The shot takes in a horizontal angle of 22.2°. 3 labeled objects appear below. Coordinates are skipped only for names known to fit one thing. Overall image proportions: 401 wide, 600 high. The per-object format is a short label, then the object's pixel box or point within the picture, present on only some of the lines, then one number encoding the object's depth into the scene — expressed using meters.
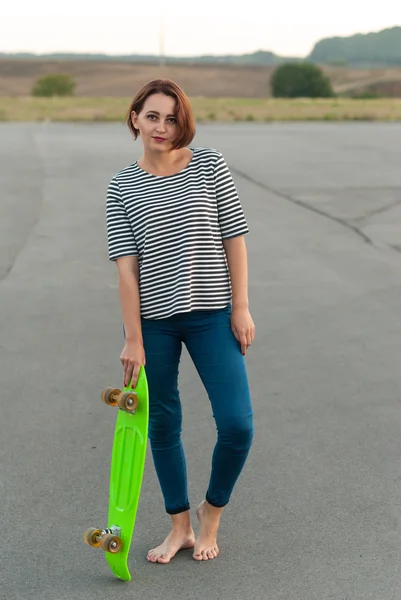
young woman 3.62
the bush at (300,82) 93.44
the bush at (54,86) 94.69
